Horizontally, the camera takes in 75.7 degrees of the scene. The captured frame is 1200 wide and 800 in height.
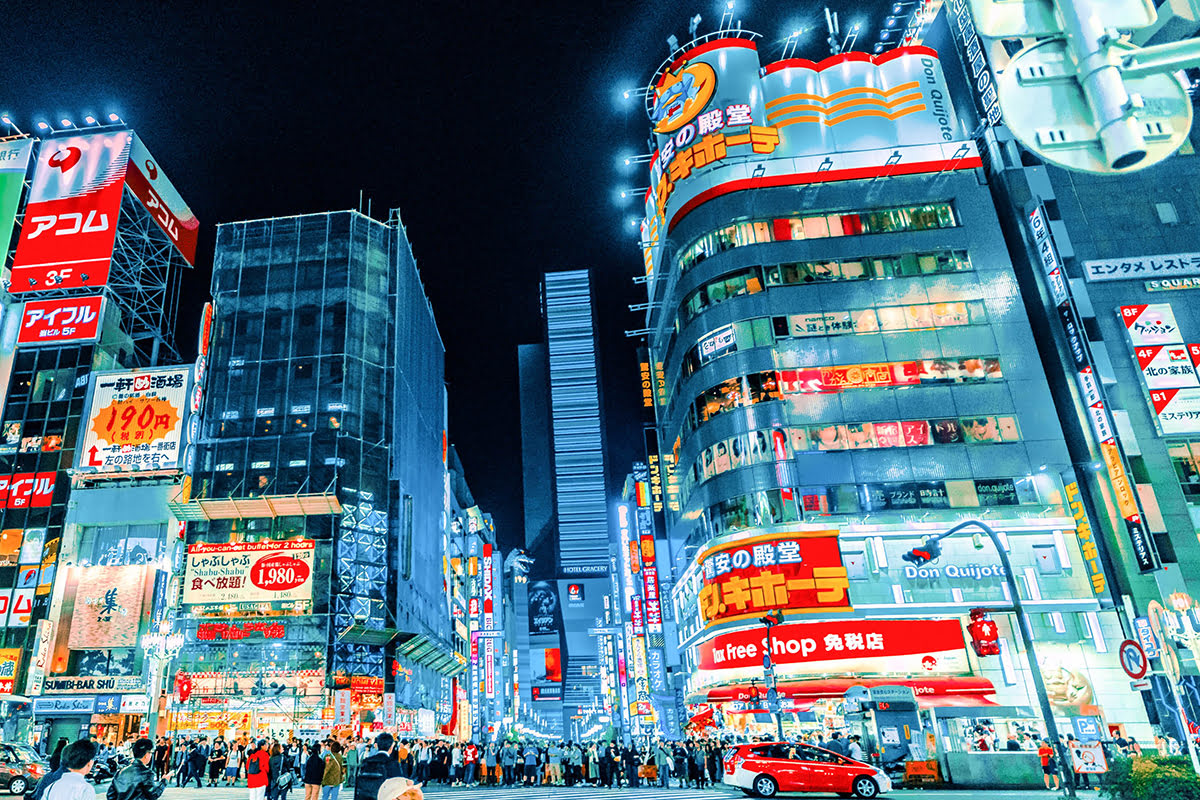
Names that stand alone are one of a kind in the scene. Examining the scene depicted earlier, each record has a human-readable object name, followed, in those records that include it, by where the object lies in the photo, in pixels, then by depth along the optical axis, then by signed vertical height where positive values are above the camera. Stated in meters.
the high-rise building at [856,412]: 38.03 +14.08
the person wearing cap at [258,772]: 16.20 -0.86
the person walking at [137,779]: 9.70 -0.50
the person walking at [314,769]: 15.30 -0.82
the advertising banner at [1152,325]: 41.94 +17.08
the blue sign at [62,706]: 46.44 +2.10
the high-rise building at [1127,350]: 37.16 +15.92
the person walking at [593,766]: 32.80 -2.63
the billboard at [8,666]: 48.78 +4.77
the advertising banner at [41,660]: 47.81 +4.93
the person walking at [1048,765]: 22.53 -2.61
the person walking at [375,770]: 8.99 -0.55
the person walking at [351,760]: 31.09 -1.45
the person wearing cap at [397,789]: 5.05 -0.44
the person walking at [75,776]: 5.82 -0.24
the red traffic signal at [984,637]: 21.36 +0.96
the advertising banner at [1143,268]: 43.72 +20.84
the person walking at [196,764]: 29.34 -1.09
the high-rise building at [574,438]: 174.50 +56.04
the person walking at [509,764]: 30.67 -2.00
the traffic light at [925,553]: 20.45 +3.11
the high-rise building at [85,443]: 48.22 +19.08
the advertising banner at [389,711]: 48.25 +0.45
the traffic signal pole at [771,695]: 27.19 -0.17
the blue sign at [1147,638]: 35.31 +1.04
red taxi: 20.75 -2.17
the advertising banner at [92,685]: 47.25 +3.22
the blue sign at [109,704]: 46.22 +1.98
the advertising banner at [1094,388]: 37.09 +13.41
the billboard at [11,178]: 58.75 +40.87
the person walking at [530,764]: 30.47 -2.05
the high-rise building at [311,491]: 47.06 +14.81
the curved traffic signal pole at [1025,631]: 18.02 +0.93
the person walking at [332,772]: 14.75 -0.88
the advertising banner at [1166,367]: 41.03 +14.63
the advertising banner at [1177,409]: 39.94 +12.14
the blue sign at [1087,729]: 33.78 -2.57
